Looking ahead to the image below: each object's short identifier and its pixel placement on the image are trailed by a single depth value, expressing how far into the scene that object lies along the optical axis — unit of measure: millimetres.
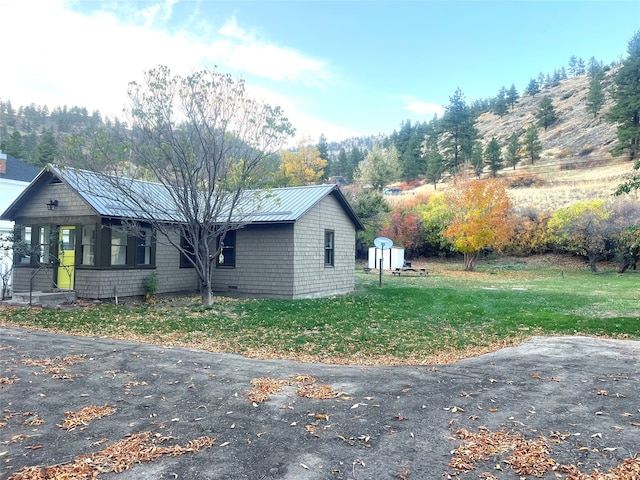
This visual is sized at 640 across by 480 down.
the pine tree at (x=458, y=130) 63000
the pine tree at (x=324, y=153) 70212
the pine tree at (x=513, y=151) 61094
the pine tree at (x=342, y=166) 79000
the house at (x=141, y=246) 13430
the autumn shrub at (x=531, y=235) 34688
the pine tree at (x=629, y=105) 49719
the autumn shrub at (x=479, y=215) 28859
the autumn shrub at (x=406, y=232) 37750
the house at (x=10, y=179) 24734
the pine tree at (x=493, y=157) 58219
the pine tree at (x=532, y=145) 61438
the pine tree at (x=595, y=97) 67000
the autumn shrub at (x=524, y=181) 51938
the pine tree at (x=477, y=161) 58897
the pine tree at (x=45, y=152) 41750
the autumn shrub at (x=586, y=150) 61006
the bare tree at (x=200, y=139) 12023
